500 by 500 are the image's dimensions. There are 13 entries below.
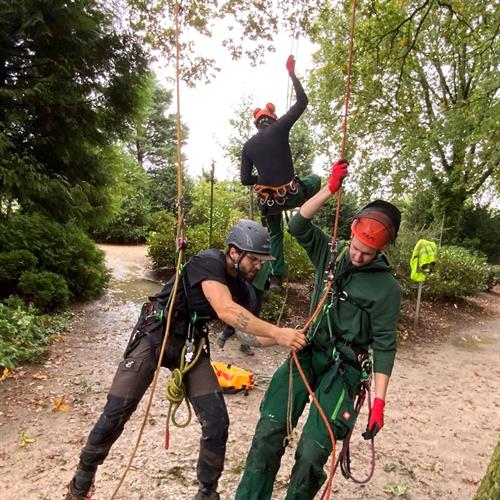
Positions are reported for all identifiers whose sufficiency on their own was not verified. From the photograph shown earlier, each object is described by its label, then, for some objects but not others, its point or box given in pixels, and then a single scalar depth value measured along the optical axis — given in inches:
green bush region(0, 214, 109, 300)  270.8
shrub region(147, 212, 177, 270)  390.6
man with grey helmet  102.0
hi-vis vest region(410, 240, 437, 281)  341.7
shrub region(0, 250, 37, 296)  255.3
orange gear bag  207.6
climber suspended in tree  156.7
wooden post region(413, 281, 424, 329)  355.9
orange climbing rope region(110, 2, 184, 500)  102.4
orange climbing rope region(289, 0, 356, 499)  95.9
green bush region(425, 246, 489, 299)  454.6
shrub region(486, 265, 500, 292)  607.5
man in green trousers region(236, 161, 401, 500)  98.3
